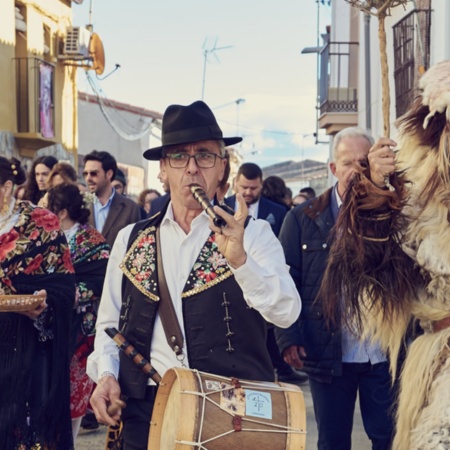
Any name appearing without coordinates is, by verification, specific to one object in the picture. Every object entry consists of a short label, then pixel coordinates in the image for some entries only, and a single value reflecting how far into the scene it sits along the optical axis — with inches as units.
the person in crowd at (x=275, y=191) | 433.4
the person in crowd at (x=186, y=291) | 141.6
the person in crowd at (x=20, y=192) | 358.7
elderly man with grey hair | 197.9
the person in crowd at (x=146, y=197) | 572.0
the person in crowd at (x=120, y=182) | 487.6
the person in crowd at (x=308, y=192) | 676.1
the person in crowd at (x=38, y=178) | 347.3
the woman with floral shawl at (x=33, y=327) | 197.8
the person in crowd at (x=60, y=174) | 321.7
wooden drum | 126.2
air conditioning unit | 947.3
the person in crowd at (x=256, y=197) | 366.9
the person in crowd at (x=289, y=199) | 549.3
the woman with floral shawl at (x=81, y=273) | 246.4
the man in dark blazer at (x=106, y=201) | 332.8
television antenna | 1024.9
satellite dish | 970.1
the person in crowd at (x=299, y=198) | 677.7
